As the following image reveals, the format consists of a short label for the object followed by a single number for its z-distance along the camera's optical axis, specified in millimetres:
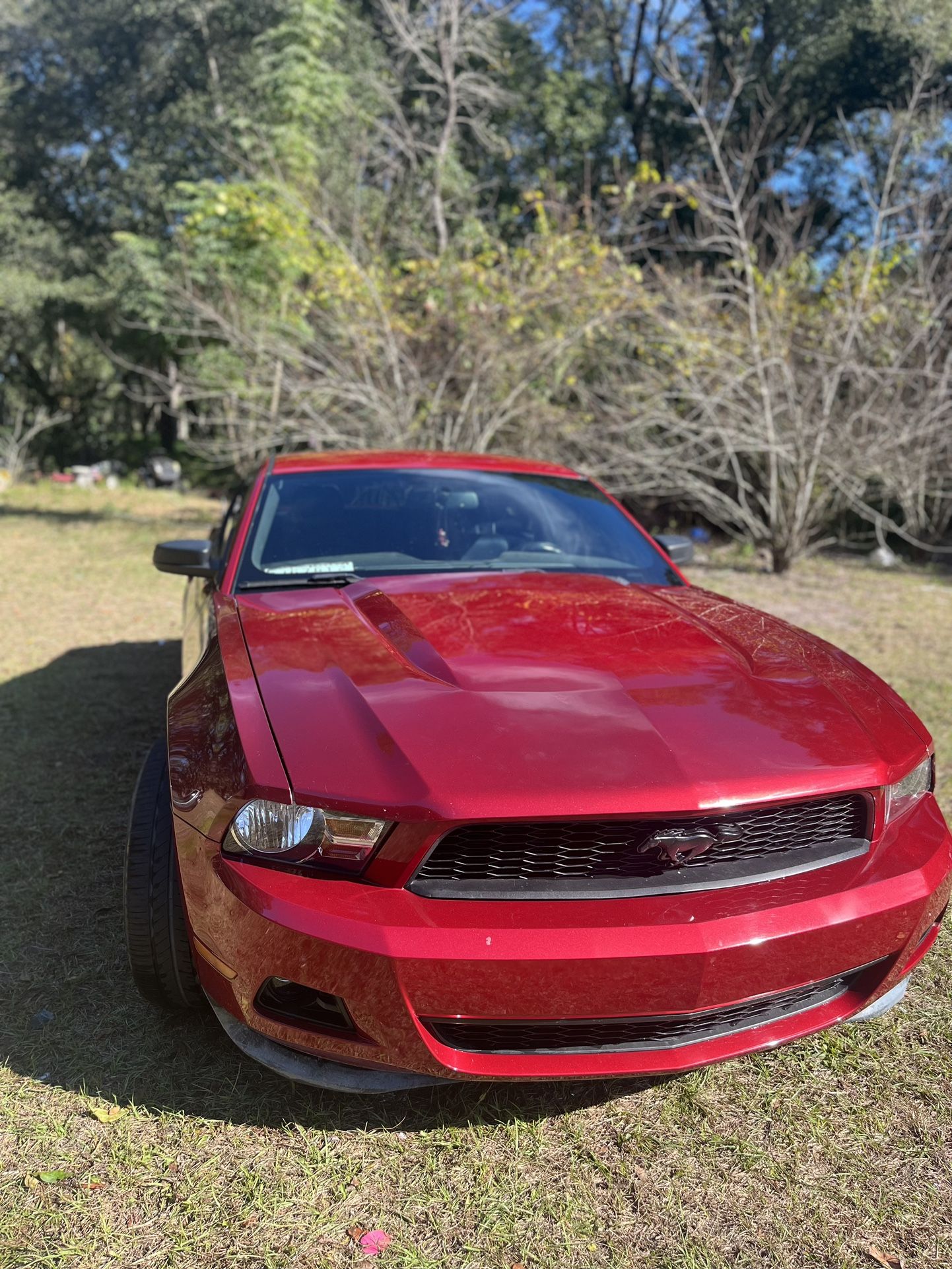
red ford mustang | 1725
